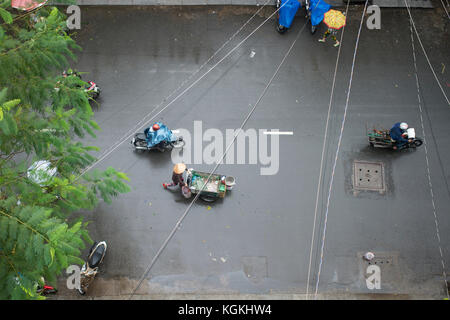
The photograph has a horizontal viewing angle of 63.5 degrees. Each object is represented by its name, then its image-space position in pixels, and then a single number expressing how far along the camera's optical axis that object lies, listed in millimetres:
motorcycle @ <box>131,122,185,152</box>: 11633
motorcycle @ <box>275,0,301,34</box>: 13828
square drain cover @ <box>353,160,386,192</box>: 11930
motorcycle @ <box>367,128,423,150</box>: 12086
